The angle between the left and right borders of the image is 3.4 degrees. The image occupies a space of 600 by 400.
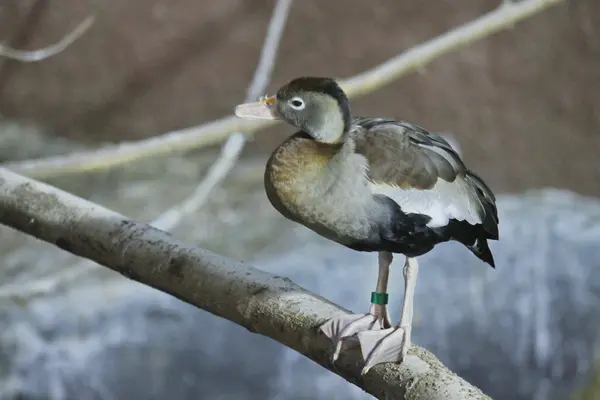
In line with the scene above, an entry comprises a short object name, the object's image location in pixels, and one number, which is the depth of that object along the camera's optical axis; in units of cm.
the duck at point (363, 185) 992
